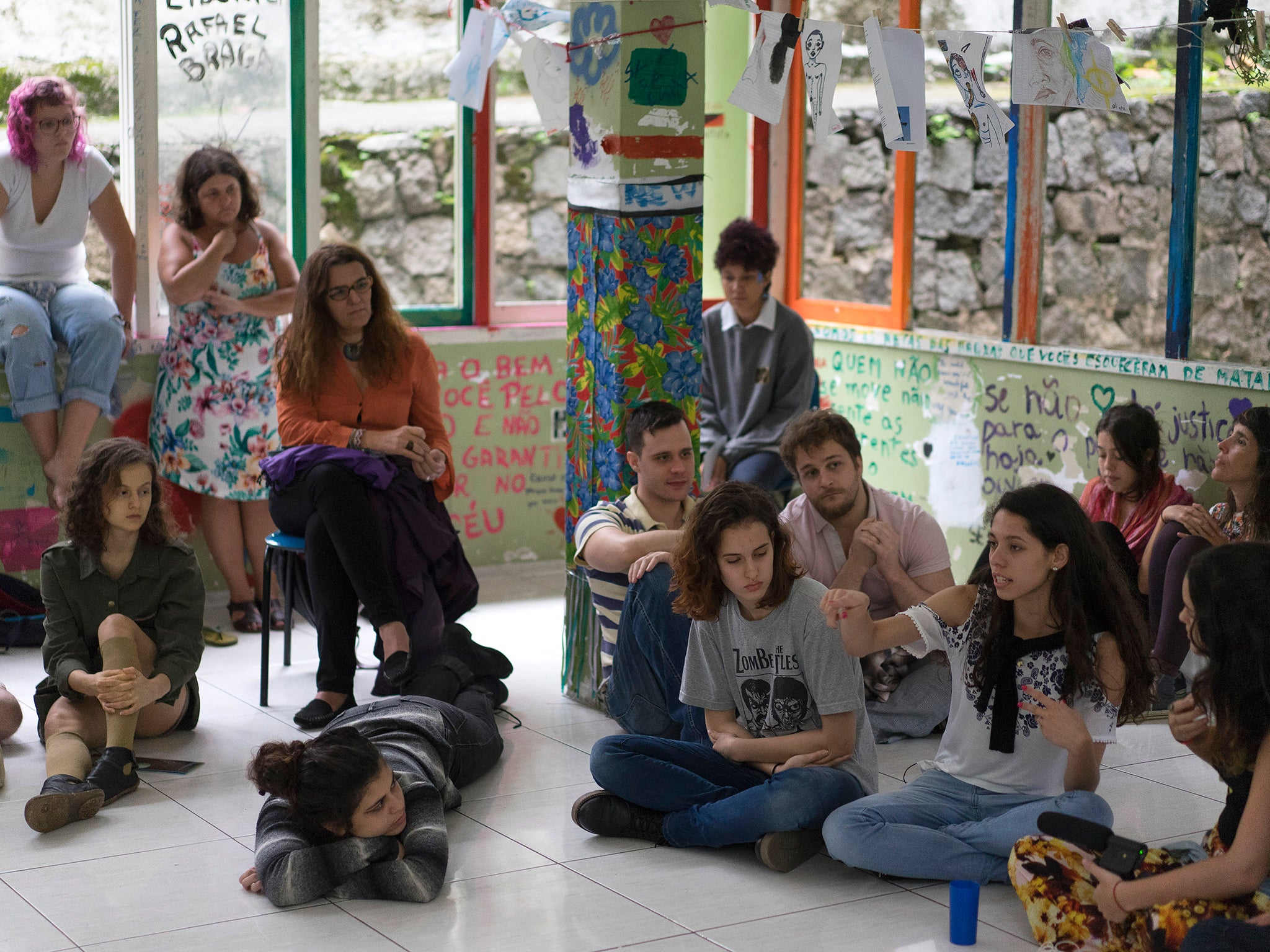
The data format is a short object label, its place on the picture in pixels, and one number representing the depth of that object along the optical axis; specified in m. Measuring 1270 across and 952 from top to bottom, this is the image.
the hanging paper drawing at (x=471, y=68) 5.02
